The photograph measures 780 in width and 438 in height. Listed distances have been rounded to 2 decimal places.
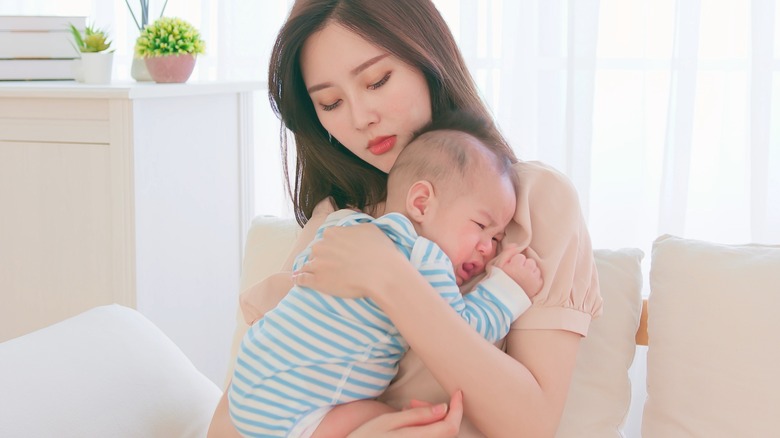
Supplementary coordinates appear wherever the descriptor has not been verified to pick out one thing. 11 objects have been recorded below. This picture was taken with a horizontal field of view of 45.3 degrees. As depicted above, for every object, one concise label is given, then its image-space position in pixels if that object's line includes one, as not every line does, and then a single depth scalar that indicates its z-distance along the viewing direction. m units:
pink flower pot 2.59
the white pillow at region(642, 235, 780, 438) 1.47
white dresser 2.37
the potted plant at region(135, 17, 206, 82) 2.59
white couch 1.46
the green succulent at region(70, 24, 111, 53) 2.62
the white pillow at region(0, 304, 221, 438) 1.42
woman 1.29
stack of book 2.62
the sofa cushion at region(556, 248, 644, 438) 1.56
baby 1.30
